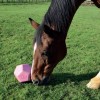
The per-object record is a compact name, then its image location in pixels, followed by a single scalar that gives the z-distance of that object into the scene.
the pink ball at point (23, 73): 4.48
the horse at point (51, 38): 4.05
